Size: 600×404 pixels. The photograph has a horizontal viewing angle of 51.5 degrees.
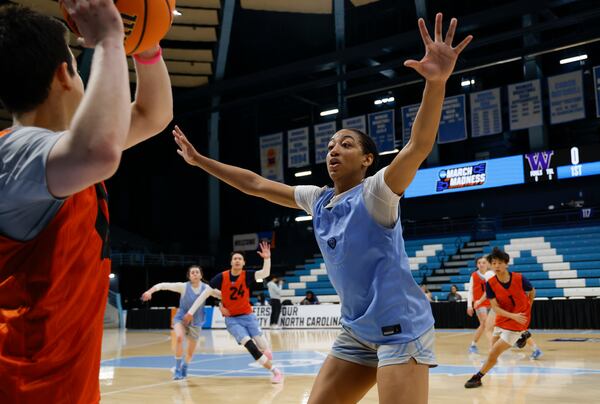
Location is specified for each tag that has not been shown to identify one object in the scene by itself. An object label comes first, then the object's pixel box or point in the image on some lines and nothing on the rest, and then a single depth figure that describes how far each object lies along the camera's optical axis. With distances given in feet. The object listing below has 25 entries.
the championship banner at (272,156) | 77.00
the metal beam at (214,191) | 90.84
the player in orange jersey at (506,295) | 26.03
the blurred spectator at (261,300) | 69.56
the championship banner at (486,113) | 63.36
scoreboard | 60.39
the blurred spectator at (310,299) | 65.26
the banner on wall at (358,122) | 69.97
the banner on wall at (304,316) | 60.08
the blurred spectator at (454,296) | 56.98
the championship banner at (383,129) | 68.03
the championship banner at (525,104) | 61.00
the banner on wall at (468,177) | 65.46
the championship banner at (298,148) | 74.74
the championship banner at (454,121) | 64.39
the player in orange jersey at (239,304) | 29.45
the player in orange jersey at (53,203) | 4.11
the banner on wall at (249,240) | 89.20
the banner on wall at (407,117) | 67.05
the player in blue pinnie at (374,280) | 9.06
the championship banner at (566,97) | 58.59
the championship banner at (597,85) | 57.00
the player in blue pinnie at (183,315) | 29.91
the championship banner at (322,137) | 71.95
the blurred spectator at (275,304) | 63.25
